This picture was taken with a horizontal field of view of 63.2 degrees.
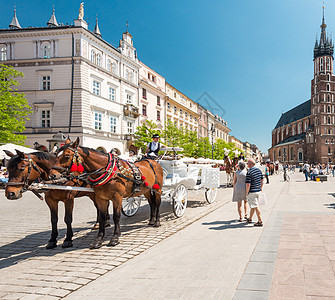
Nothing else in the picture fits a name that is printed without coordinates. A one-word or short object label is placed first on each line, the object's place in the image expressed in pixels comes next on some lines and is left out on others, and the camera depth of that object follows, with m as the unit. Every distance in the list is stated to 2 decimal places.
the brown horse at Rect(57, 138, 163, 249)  5.03
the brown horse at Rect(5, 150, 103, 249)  4.61
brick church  90.69
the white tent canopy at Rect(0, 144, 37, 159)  16.23
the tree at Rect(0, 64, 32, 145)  21.36
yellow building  45.00
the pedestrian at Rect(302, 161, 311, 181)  27.68
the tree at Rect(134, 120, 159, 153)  32.34
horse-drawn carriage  8.20
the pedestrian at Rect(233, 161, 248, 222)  7.63
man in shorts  7.05
